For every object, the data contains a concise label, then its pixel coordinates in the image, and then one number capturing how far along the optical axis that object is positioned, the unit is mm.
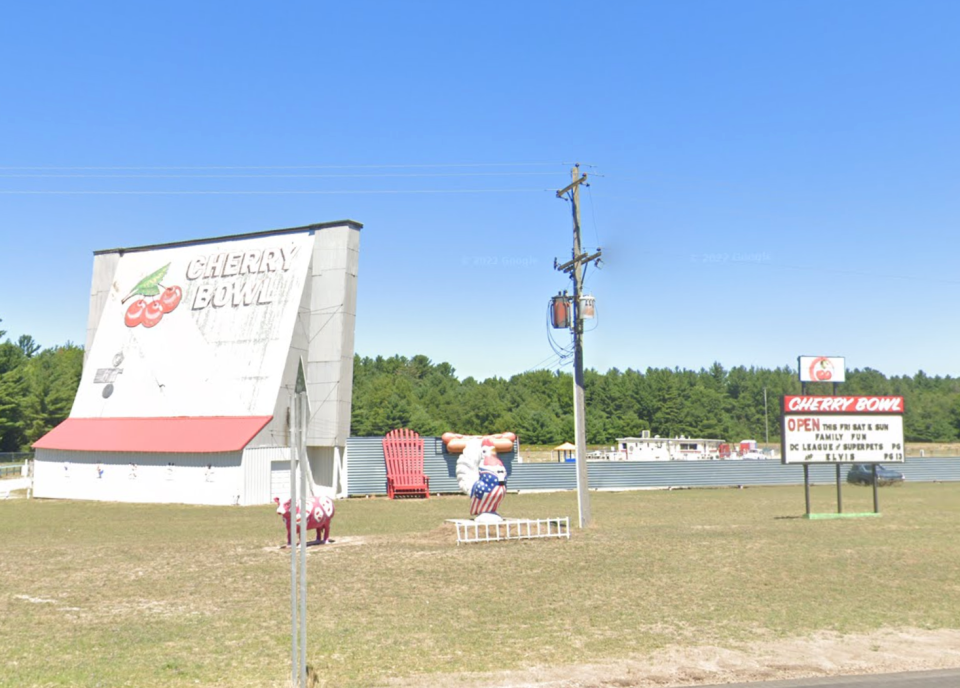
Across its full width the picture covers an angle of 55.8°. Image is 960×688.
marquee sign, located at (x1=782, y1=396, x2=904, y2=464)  29359
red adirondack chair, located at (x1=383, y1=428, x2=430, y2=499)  45969
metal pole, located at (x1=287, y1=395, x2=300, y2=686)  8984
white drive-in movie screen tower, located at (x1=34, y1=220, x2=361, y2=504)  42156
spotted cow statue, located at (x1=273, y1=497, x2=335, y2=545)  22094
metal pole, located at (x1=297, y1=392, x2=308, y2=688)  8927
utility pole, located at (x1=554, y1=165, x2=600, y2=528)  26500
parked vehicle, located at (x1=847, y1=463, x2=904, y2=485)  51938
